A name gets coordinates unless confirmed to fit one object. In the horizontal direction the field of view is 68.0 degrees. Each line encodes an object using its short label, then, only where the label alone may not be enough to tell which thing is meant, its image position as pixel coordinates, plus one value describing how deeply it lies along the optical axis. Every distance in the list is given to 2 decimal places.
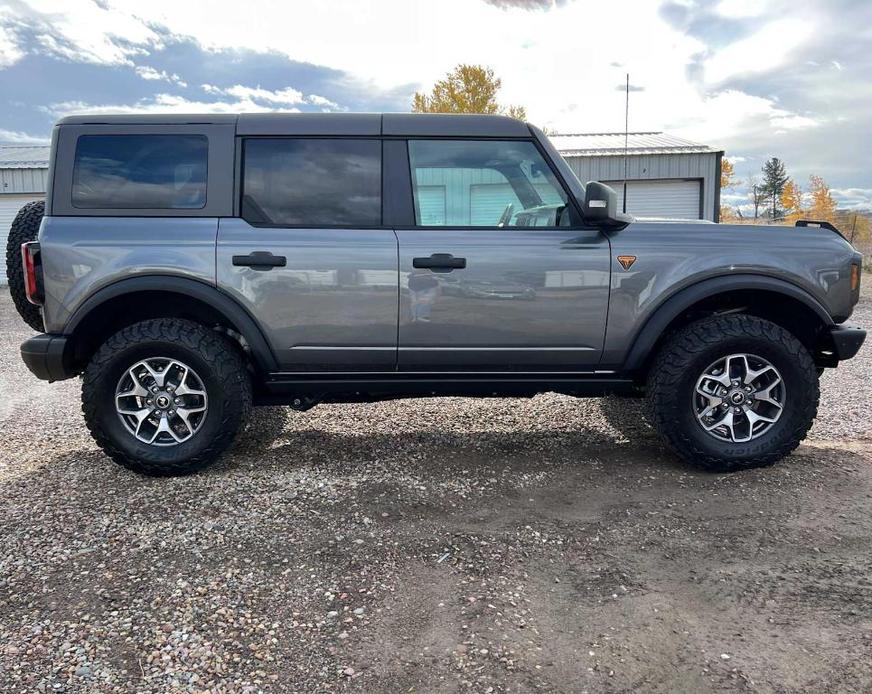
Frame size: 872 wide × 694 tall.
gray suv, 3.57
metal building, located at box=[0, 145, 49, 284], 18.11
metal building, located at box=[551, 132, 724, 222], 16.11
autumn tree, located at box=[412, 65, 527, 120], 25.09
